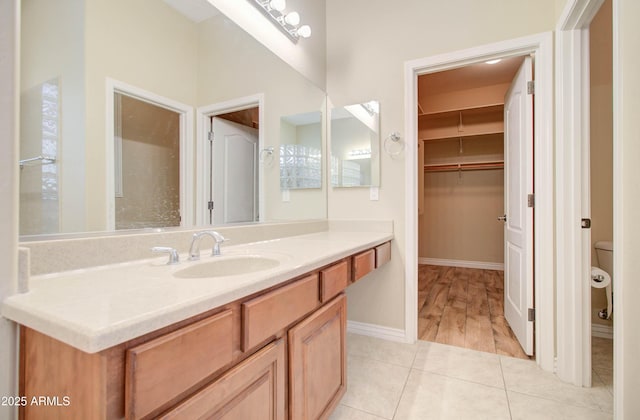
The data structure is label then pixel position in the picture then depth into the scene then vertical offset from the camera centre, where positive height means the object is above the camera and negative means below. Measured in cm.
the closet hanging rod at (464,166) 414 +65
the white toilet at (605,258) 203 -34
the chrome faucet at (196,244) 109 -13
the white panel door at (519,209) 188 +1
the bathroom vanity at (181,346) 52 -31
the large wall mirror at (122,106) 88 +38
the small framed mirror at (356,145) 223 +52
